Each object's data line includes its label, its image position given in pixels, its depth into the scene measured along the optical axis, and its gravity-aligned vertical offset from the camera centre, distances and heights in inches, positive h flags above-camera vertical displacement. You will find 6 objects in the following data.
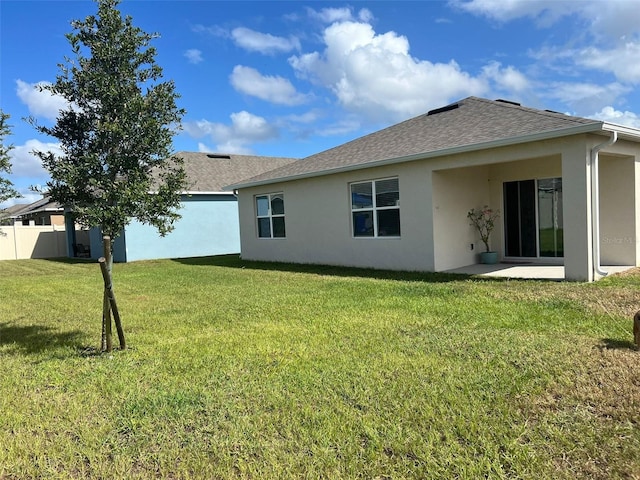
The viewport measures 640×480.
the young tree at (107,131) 209.8 +47.7
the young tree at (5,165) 350.6 +55.9
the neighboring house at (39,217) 1220.0 +50.1
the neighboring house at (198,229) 799.1 -4.4
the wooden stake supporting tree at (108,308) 209.9 -36.9
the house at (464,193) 356.5 +22.6
